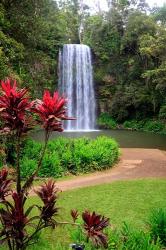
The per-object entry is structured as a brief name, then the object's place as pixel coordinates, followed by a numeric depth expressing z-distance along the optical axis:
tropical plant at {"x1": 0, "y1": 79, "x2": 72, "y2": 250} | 2.15
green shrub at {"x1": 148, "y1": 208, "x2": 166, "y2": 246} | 3.61
